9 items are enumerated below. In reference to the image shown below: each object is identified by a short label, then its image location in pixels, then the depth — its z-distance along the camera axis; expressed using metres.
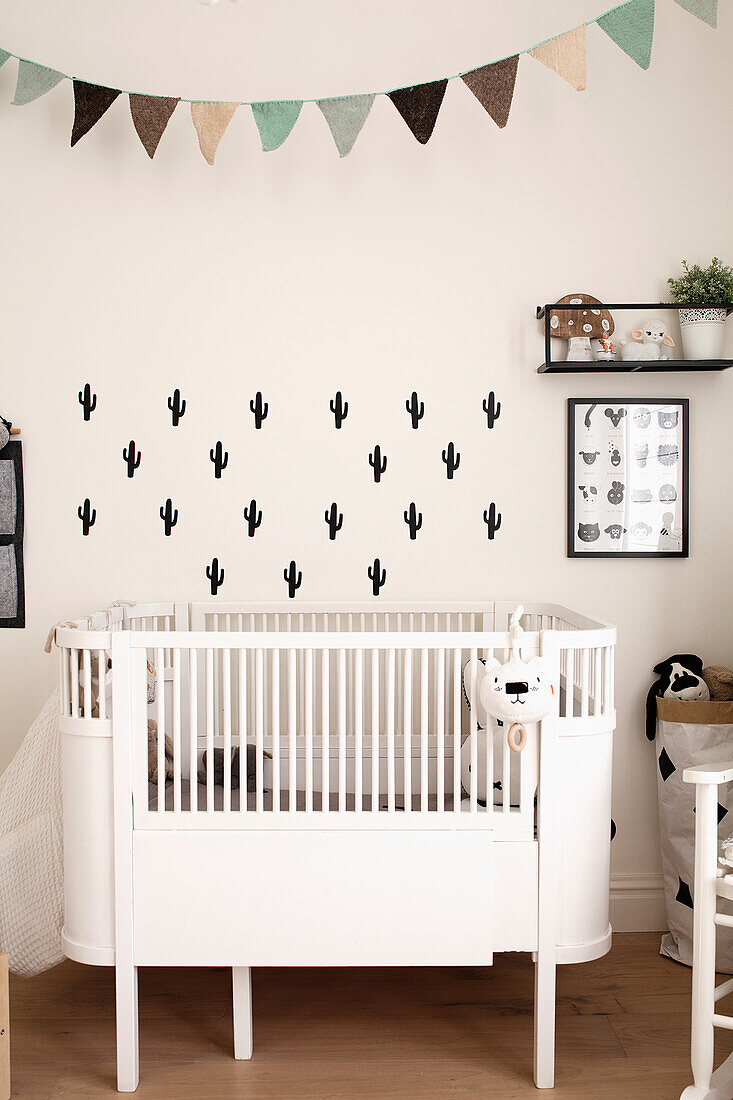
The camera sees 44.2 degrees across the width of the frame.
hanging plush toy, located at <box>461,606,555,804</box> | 1.63
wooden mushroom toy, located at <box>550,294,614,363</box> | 2.44
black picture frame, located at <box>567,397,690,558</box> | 2.51
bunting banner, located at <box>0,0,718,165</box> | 2.29
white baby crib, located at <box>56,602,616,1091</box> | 1.70
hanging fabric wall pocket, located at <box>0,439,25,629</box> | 2.51
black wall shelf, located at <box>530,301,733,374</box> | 2.35
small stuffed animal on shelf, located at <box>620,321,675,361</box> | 2.39
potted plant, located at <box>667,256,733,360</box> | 2.39
